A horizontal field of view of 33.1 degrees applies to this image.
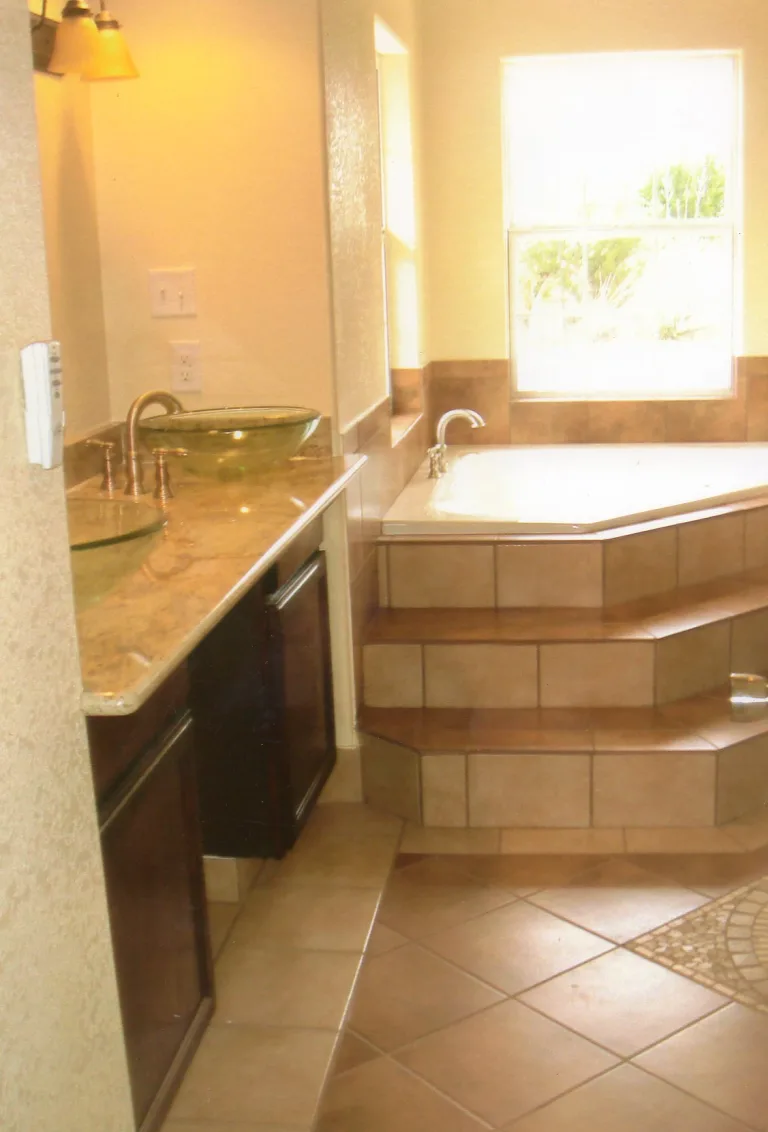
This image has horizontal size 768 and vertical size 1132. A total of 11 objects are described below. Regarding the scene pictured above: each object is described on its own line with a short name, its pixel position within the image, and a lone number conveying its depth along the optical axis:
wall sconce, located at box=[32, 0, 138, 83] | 2.39
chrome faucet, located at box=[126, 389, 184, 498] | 2.37
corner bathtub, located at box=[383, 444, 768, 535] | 3.54
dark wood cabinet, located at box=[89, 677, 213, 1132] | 1.58
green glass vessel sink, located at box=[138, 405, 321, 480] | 2.48
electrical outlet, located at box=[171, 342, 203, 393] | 2.89
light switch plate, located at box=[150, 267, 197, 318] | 2.85
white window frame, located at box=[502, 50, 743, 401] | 4.76
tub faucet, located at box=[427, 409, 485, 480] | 4.25
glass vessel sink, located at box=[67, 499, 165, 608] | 1.79
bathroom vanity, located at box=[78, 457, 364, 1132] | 1.57
